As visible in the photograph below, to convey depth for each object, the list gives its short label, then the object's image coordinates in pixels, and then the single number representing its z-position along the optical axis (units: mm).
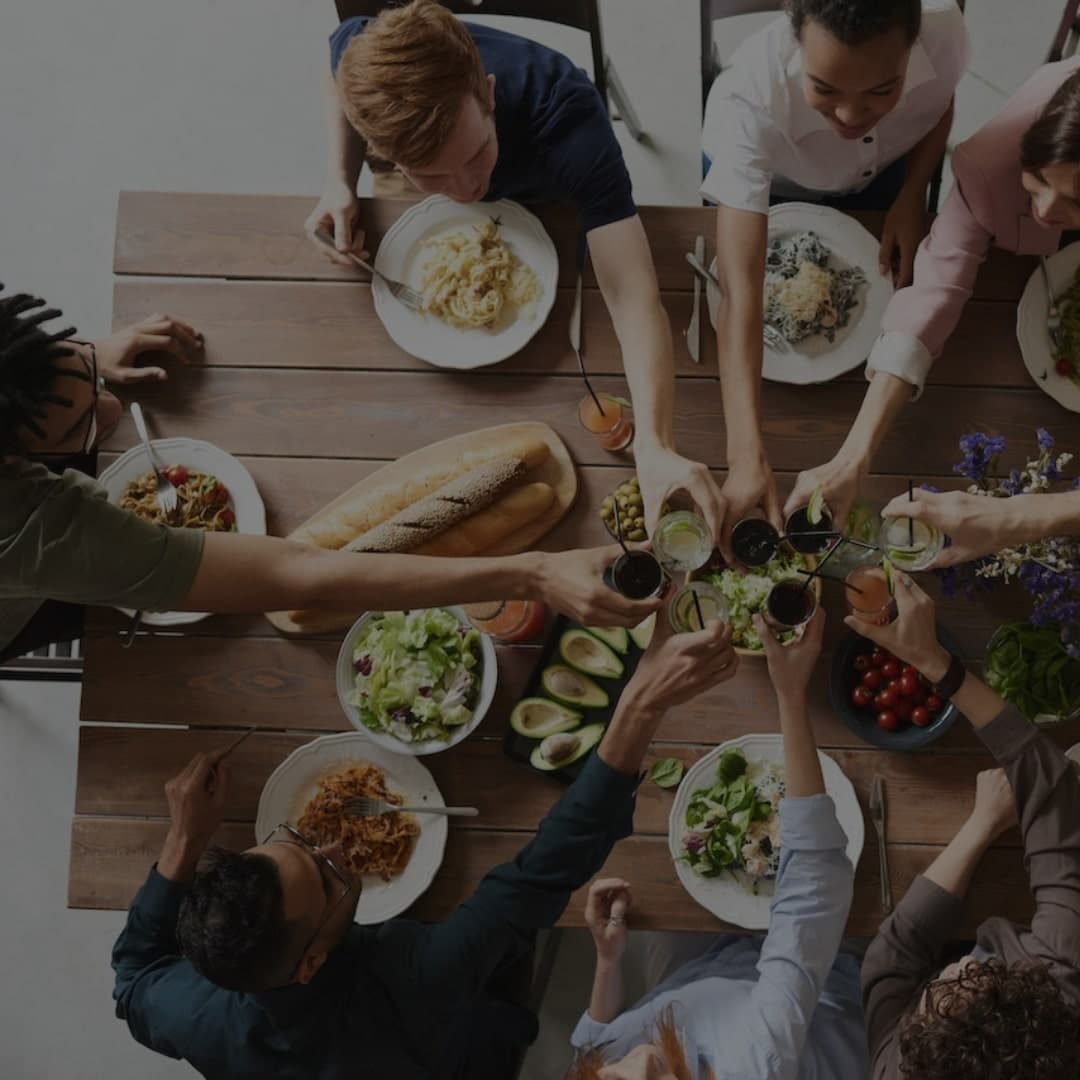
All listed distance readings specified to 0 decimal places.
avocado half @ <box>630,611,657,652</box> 2137
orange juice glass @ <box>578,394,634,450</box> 2189
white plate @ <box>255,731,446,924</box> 2125
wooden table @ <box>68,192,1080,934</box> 2145
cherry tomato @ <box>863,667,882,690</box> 2070
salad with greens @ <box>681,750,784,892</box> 2053
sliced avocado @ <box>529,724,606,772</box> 2117
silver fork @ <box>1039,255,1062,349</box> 2156
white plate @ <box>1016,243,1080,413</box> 2166
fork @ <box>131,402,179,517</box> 2209
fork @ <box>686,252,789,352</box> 2197
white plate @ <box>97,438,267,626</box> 2250
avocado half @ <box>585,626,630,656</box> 2150
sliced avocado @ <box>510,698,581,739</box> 2146
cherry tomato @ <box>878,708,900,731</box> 2068
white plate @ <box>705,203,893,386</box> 2201
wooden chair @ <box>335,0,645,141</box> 2400
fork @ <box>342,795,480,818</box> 2125
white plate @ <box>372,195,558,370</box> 2258
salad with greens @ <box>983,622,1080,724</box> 2041
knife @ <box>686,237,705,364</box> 2221
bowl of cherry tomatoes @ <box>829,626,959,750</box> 2061
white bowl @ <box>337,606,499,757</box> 2105
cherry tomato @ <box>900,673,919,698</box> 2055
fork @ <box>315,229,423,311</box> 2279
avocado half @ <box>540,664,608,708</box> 2145
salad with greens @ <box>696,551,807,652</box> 2051
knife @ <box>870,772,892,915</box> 2080
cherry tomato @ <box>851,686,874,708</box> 2074
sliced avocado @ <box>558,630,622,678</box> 2150
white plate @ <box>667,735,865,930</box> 2070
